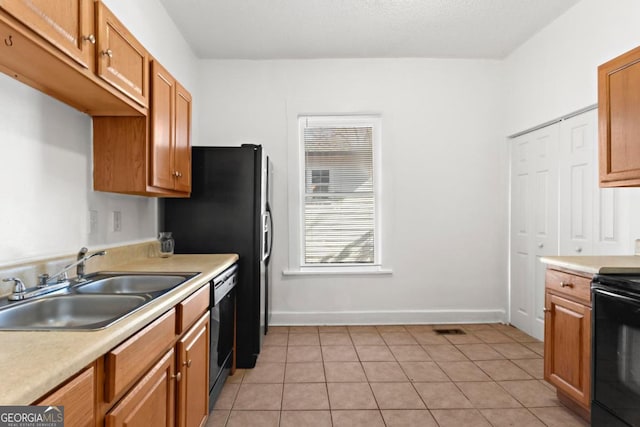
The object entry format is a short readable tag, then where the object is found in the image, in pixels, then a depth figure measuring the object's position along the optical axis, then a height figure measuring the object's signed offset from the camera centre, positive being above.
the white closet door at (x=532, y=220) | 3.37 -0.05
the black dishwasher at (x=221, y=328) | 2.20 -0.76
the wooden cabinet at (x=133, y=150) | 2.11 +0.36
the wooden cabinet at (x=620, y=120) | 2.05 +0.55
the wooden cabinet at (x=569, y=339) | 2.04 -0.73
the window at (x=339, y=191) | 4.07 +0.25
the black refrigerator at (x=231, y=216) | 2.95 -0.02
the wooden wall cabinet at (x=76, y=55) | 1.16 +0.58
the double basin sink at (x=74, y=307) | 1.34 -0.37
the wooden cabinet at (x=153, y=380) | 0.93 -0.54
